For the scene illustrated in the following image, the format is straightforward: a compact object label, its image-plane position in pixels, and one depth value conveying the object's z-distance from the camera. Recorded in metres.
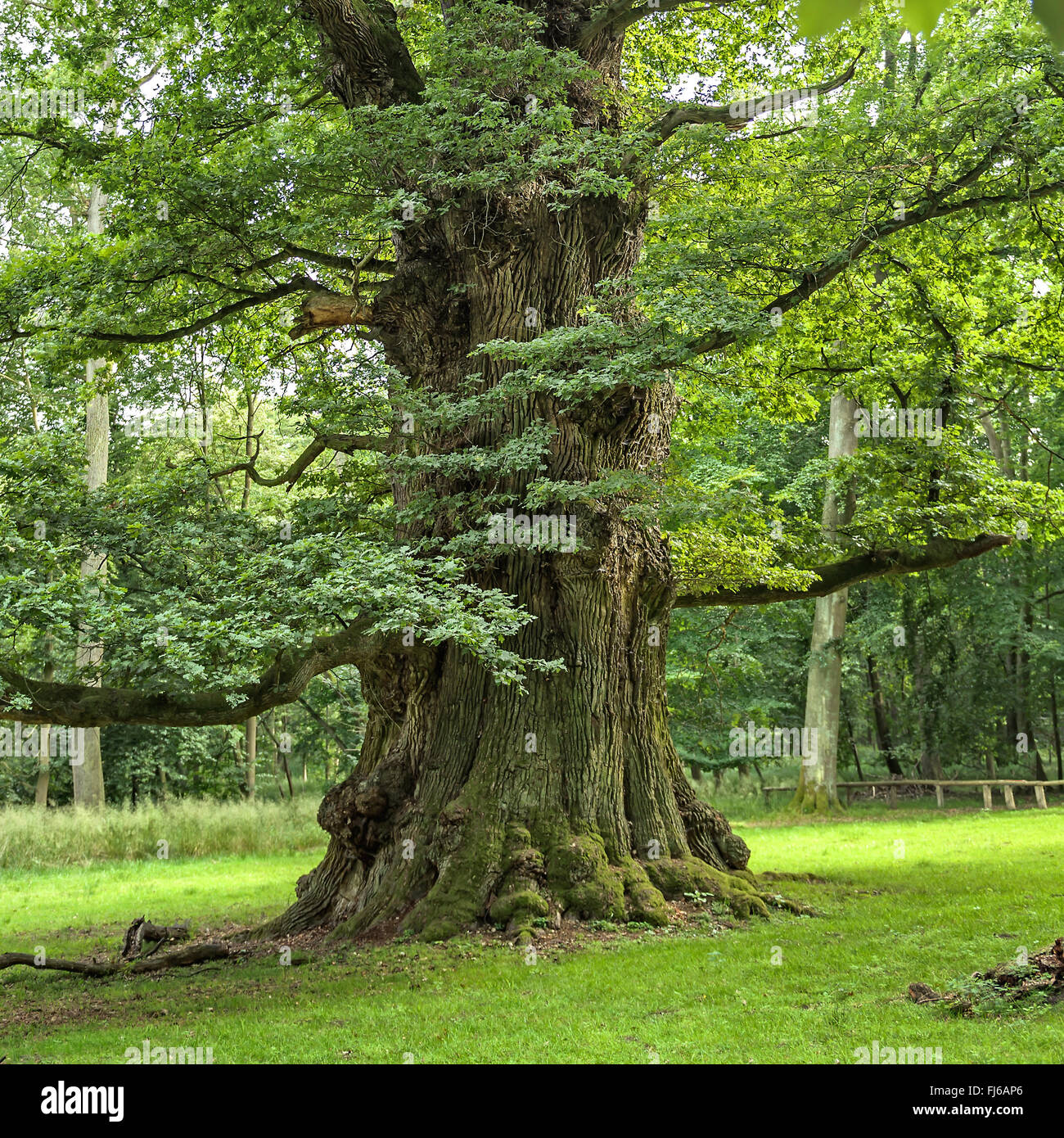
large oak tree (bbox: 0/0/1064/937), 8.54
